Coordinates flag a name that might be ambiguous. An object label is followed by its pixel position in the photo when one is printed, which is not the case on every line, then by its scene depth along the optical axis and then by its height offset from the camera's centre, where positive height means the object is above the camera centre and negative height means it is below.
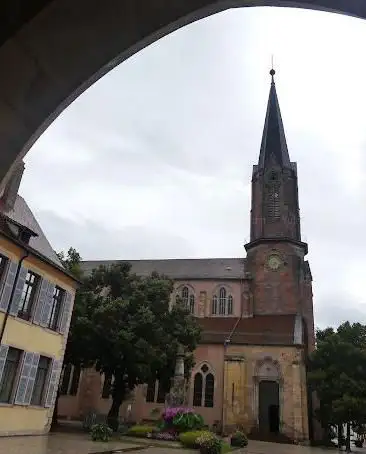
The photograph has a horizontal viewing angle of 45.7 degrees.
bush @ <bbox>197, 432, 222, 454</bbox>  15.11 -0.82
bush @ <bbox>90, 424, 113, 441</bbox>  17.62 -0.89
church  31.34 +7.30
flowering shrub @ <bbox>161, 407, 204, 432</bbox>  19.62 -0.13
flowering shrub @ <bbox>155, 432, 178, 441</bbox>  19.06 -0.85
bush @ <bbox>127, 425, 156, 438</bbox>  20.56 -0.81
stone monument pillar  21.12 +1.15
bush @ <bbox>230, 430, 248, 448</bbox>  22.30 -0.88
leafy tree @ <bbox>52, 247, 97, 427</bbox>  23.84 +4.03
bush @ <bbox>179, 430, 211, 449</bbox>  17.29 -0.83
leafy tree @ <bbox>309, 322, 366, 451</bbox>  26.45 +3.23
